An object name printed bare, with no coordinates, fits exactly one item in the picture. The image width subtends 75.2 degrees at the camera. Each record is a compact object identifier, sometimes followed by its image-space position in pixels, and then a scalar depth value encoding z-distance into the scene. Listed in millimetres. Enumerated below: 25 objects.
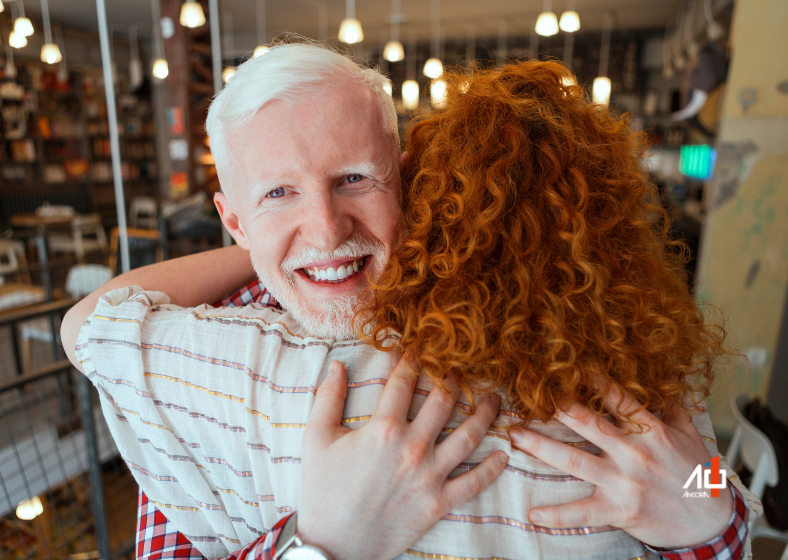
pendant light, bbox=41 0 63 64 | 5457
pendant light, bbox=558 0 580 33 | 5367
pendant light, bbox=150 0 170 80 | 7339
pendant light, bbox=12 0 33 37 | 4773
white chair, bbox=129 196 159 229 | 8022
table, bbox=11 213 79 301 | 7340
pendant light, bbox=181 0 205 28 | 4574
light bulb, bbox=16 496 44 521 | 2257
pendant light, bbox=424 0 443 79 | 6949
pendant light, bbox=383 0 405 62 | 6738
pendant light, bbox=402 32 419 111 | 6781
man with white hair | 652
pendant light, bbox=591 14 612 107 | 6480
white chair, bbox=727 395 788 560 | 1773
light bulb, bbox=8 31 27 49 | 5328
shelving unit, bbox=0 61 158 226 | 8125
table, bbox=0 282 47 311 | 3936
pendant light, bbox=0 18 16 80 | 7268
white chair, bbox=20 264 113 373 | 3842
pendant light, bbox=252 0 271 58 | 7623
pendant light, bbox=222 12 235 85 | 8349
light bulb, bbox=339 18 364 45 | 5242
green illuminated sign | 6320
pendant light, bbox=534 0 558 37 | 5277
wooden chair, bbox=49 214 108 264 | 6777
